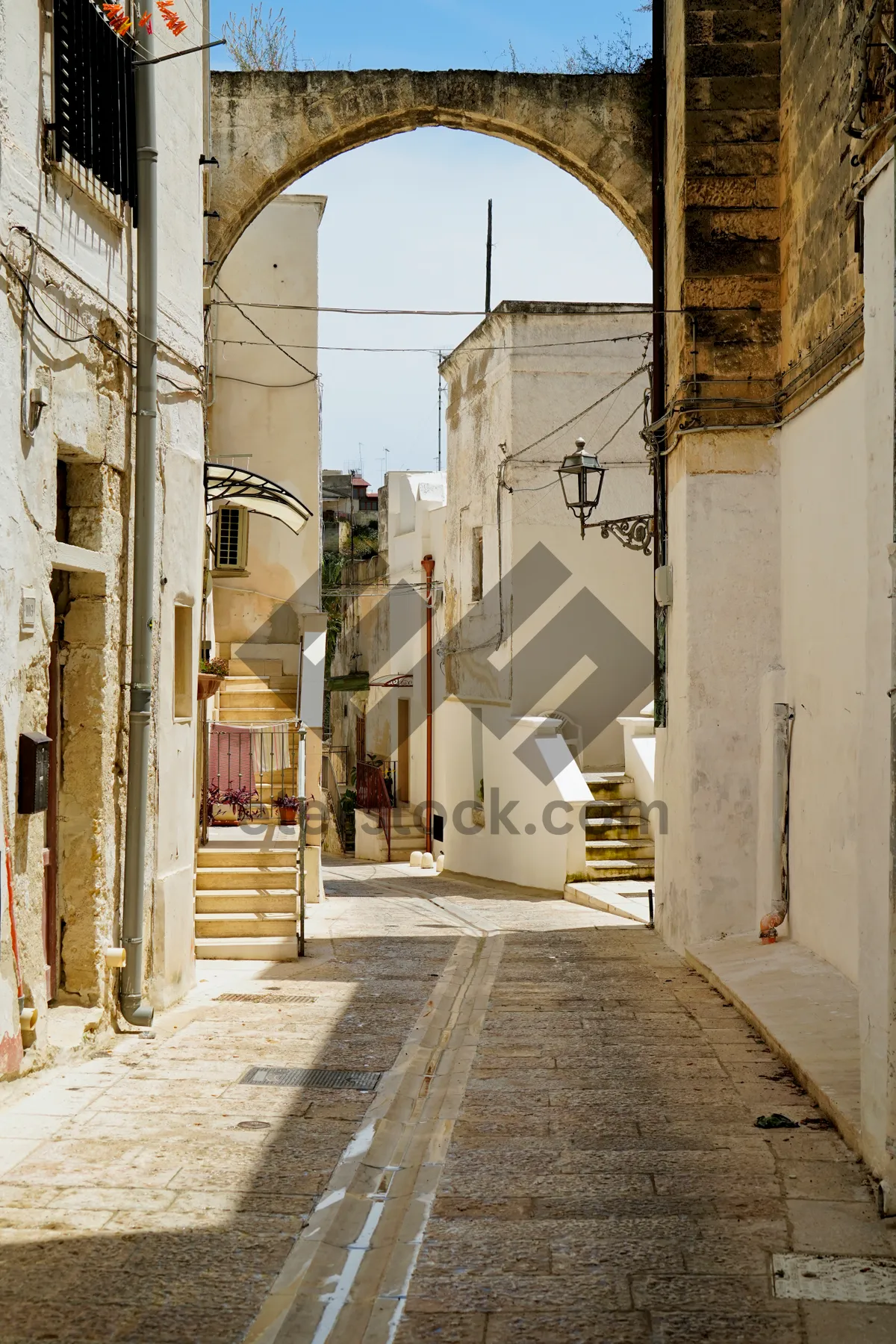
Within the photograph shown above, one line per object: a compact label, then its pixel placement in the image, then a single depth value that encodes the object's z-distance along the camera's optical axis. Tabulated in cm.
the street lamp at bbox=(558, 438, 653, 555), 1228
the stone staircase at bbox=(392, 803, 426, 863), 2381
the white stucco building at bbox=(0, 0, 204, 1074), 591
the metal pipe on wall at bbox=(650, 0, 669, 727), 1146
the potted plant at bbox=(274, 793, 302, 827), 1353
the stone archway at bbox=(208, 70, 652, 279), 1230
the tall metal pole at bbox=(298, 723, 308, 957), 1097
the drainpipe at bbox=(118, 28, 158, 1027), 755
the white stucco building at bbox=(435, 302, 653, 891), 1930
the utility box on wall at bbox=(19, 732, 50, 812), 595
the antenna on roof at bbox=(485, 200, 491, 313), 3364
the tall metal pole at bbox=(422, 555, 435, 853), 2355
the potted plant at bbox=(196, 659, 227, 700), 1271
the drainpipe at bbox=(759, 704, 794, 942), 969
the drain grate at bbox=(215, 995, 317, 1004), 873
